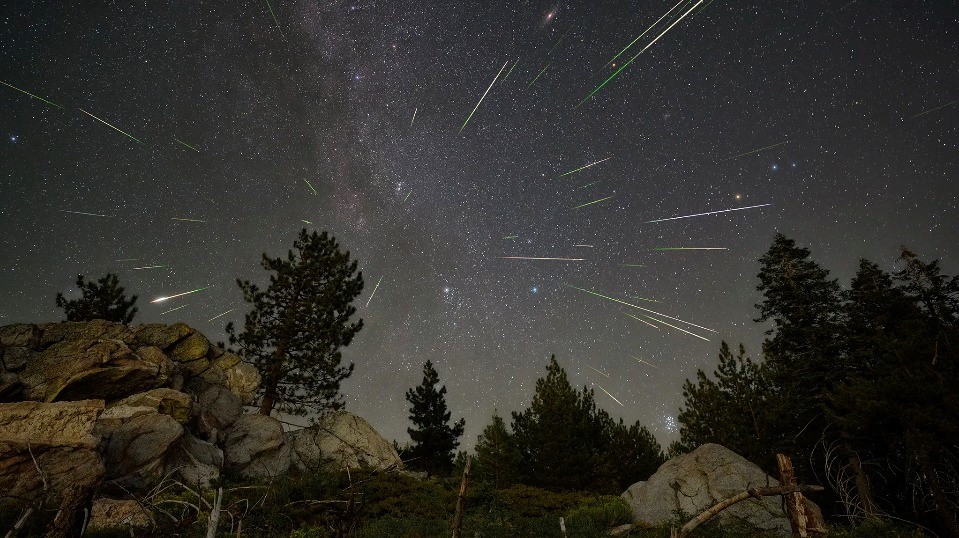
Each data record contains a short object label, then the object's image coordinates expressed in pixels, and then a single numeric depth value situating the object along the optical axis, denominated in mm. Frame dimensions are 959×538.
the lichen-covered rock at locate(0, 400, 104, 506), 14070
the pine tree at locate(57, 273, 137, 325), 28828
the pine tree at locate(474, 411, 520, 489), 31562
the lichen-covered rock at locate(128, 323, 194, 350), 23891
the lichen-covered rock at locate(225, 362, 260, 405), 25175
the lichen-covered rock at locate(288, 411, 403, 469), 24281
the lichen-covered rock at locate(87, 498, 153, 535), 12625
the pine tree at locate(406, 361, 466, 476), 31750
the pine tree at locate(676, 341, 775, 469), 27234
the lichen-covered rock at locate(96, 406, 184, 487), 16516
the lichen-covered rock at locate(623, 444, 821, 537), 18405
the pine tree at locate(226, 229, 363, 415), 26266
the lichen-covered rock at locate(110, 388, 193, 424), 19125
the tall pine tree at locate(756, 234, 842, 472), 22953
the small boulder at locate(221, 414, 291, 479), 21812
